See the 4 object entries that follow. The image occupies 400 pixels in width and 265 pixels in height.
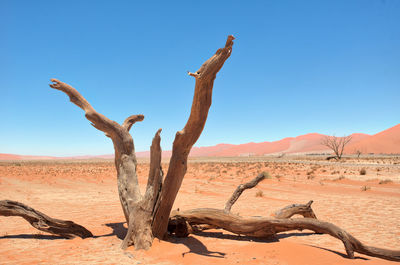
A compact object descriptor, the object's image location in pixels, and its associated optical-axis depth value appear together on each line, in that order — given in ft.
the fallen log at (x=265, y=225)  13.41
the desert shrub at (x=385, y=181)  53.06
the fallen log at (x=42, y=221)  17.47
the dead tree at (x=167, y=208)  13.48
